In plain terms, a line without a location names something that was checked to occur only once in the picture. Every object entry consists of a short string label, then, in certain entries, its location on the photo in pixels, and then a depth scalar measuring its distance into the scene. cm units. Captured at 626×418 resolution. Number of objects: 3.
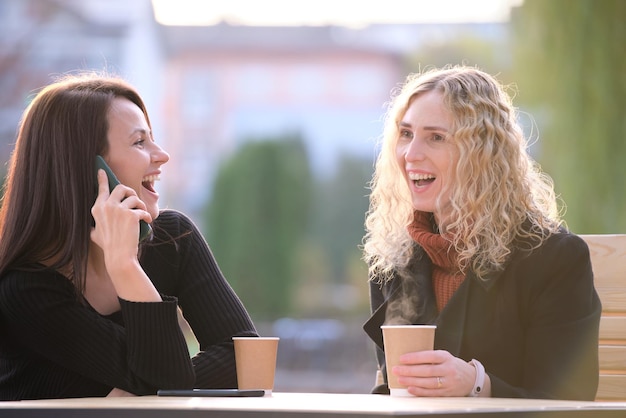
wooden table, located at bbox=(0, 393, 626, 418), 293
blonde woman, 449
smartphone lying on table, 380
